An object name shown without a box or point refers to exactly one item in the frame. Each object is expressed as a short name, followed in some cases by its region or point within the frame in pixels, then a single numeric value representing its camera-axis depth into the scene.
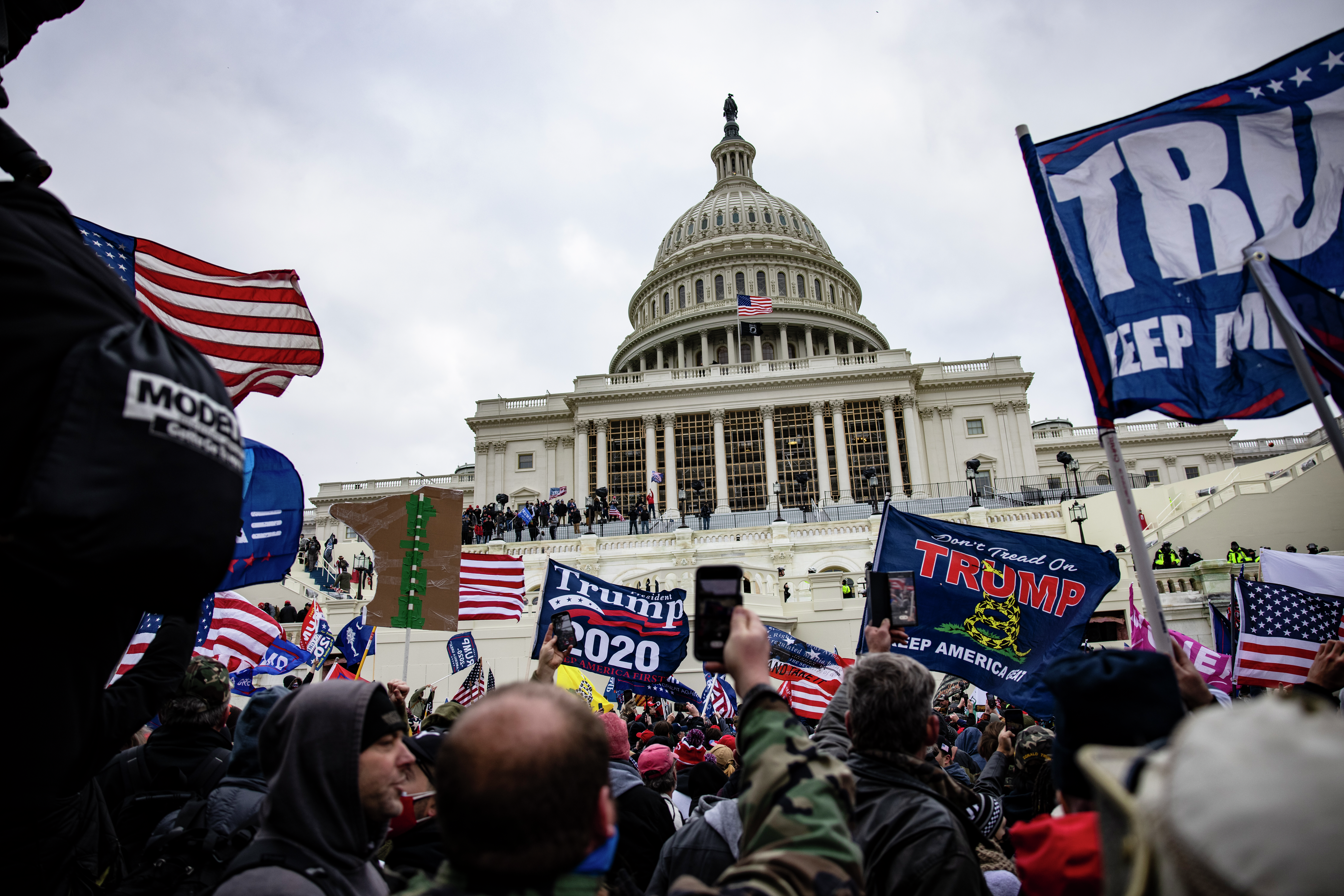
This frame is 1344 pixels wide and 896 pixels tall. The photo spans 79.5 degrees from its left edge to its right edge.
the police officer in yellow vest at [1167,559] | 19.98
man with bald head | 1.47
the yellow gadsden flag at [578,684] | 9.90
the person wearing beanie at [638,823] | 4.05
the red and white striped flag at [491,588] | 13.12
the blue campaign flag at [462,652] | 12.59
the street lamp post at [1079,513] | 23.14
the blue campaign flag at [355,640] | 11.61
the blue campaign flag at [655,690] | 10.36
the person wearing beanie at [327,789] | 2.32
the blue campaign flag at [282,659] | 10.88
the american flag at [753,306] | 54.81
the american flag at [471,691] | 8.71
